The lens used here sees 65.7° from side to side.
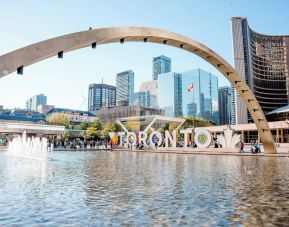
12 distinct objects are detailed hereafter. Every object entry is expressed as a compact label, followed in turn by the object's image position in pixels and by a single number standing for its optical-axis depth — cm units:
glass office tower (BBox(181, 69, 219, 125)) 14874
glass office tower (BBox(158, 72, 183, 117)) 14874
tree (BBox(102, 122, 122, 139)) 6943
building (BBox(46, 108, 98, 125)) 10883
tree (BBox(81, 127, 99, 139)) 6719
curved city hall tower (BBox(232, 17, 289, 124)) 9763
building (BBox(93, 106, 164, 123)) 11313
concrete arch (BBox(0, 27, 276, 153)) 742
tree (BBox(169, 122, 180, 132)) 7926
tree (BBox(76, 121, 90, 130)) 7798
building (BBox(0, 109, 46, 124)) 8700
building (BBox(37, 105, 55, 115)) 13286
